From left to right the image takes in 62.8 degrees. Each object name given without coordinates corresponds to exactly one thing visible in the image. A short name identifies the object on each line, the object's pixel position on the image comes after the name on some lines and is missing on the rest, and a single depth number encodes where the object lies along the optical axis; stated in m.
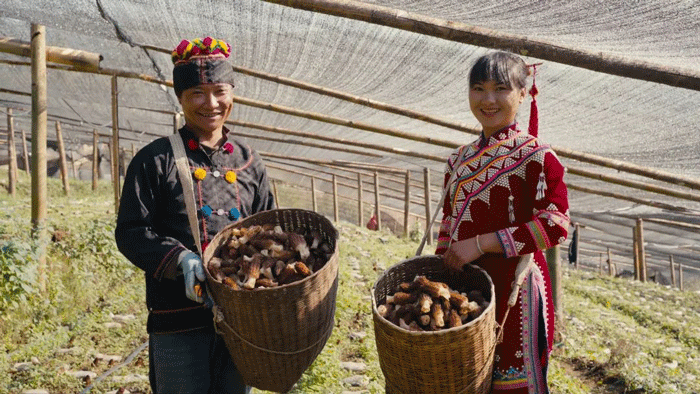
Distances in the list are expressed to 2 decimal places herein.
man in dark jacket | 2.28
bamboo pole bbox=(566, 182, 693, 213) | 8.59
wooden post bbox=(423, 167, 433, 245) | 11.65
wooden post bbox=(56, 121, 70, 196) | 13.29
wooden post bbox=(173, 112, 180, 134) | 9.09
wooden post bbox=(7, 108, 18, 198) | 13.13
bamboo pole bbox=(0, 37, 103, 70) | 6.09
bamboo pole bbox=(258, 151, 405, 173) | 13.03
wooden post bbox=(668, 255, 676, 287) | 16.91
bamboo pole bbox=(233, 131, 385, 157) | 10.24
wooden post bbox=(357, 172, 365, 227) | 15.63
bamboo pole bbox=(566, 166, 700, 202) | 6.46
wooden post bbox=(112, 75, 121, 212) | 8.21
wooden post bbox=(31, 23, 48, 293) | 5.69
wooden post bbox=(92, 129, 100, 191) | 14.95
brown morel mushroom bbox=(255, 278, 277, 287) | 2.15
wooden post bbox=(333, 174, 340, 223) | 16.52
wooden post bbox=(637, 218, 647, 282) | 11.91
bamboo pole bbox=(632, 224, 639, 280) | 12.72
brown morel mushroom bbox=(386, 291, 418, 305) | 2.21
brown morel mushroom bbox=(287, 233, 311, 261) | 2.33
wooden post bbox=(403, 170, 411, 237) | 12.93
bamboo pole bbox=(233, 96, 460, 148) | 7.09
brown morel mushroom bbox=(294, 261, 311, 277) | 2.18
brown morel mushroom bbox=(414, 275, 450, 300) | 2.12
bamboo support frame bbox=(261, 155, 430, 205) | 15.21
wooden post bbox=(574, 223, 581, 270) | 13.71
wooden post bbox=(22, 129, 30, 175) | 16.81
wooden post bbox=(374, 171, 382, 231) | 14.20
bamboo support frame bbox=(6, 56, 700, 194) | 5.48
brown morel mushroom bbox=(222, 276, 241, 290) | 2.05
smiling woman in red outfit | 2.19
